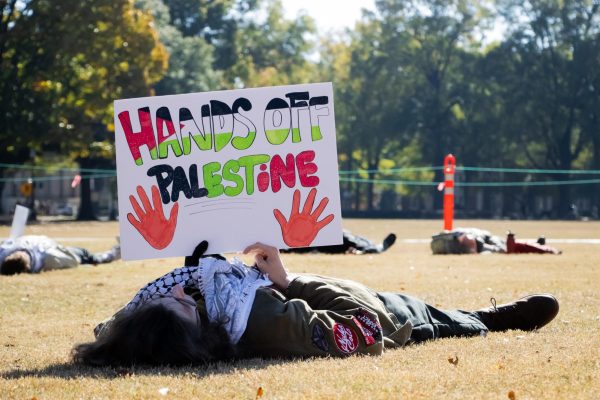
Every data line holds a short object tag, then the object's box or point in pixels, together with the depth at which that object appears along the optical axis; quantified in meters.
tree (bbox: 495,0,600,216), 67.69
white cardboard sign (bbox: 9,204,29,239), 15.28
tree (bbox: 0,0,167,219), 40.56
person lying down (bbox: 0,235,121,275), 14.08
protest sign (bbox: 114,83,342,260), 7.09
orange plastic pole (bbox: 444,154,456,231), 19.89
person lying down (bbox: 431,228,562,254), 18.84
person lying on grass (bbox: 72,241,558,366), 5.93
